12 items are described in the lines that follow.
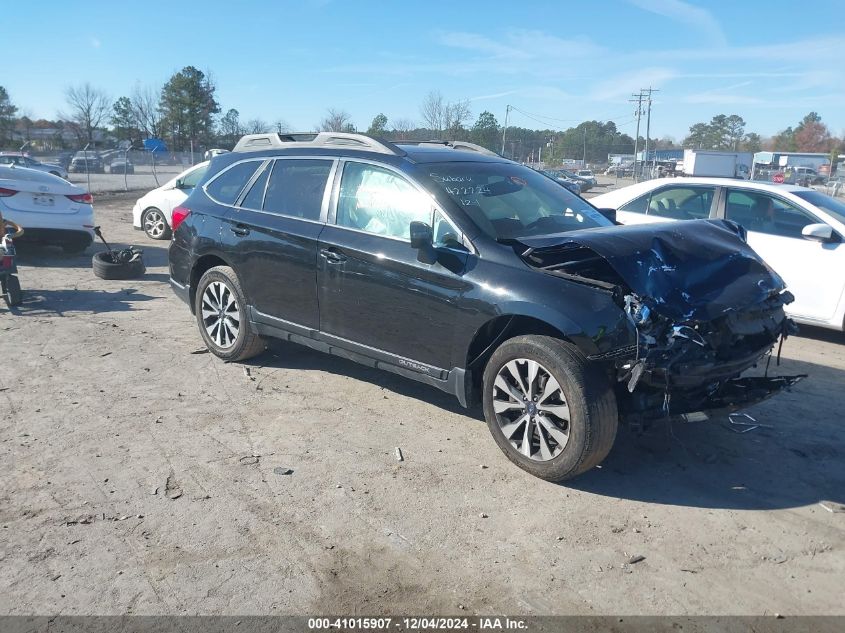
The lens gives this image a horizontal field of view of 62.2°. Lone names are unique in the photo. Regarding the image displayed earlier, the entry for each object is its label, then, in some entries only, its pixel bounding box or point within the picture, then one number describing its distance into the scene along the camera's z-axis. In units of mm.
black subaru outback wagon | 3957
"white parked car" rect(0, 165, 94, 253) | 10539
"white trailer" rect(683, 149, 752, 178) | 42425
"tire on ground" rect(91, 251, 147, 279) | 9867
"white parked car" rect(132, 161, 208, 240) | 13398
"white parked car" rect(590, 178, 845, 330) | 7277
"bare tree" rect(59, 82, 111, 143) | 75375
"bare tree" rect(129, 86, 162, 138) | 74119
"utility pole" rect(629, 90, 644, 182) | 68812
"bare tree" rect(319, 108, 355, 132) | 43250
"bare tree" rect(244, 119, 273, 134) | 55109
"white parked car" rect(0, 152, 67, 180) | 28822
